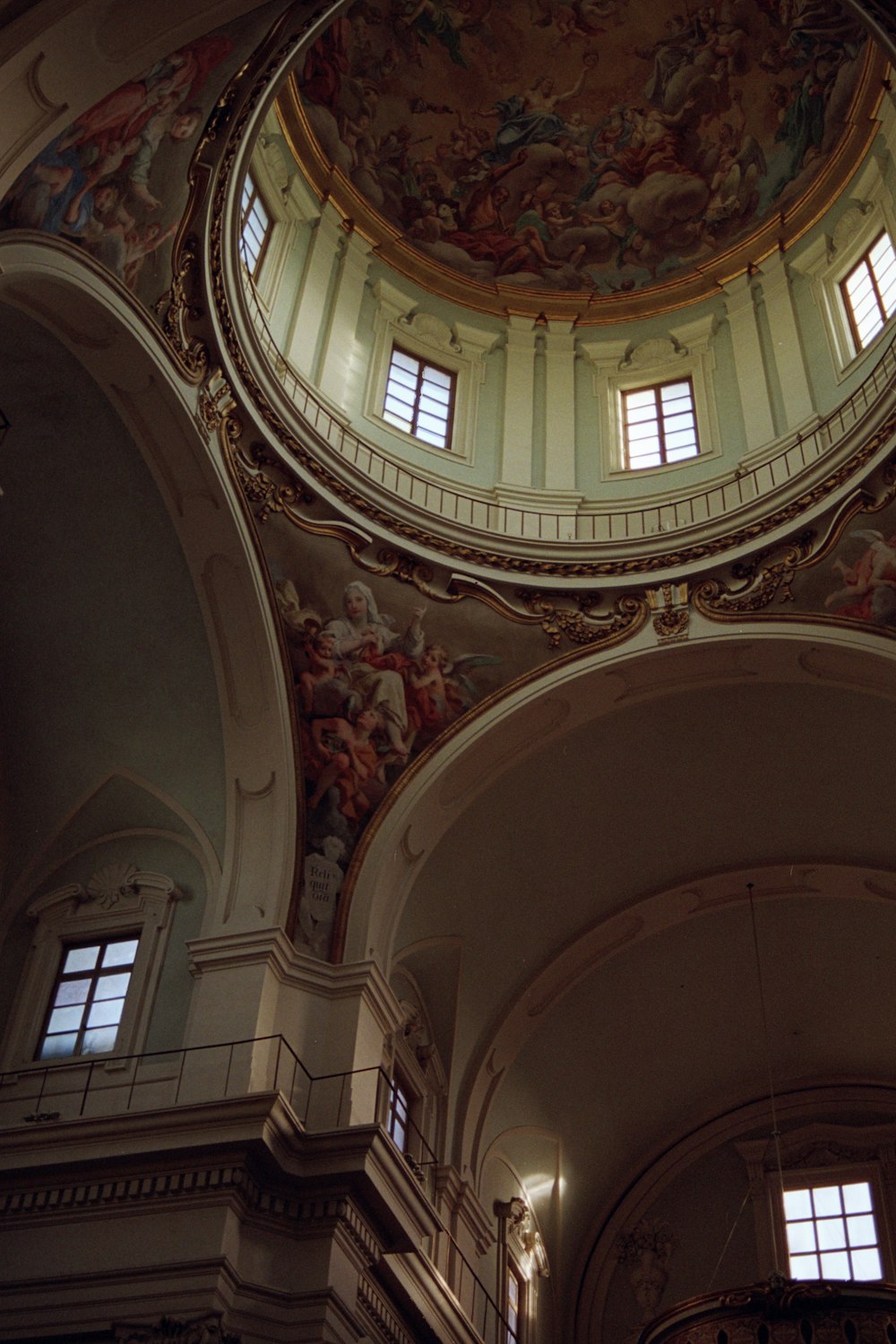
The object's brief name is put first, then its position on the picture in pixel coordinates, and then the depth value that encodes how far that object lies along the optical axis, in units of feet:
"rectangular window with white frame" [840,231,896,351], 48.40
